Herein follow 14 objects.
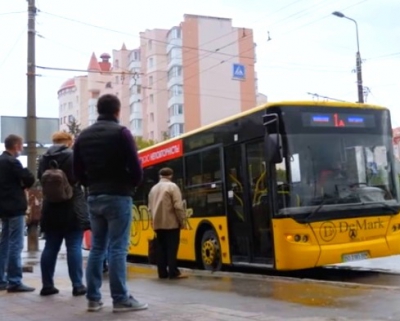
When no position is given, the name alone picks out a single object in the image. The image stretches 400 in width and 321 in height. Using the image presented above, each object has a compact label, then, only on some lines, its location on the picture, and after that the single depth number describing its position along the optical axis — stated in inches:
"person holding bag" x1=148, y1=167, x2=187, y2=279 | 429.4
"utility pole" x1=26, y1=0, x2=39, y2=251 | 781.3
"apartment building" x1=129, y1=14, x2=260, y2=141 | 2994.6
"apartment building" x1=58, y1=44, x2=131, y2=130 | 3718.0
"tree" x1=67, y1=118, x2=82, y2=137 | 2487.7
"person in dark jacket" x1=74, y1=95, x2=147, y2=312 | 258.5
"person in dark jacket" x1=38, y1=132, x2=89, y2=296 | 308.0
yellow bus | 429.1
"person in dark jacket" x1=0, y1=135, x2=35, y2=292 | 332.2
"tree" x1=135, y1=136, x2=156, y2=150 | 2648.6
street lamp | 1318.9
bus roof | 446.0
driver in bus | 437.1
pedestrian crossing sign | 1817.2
